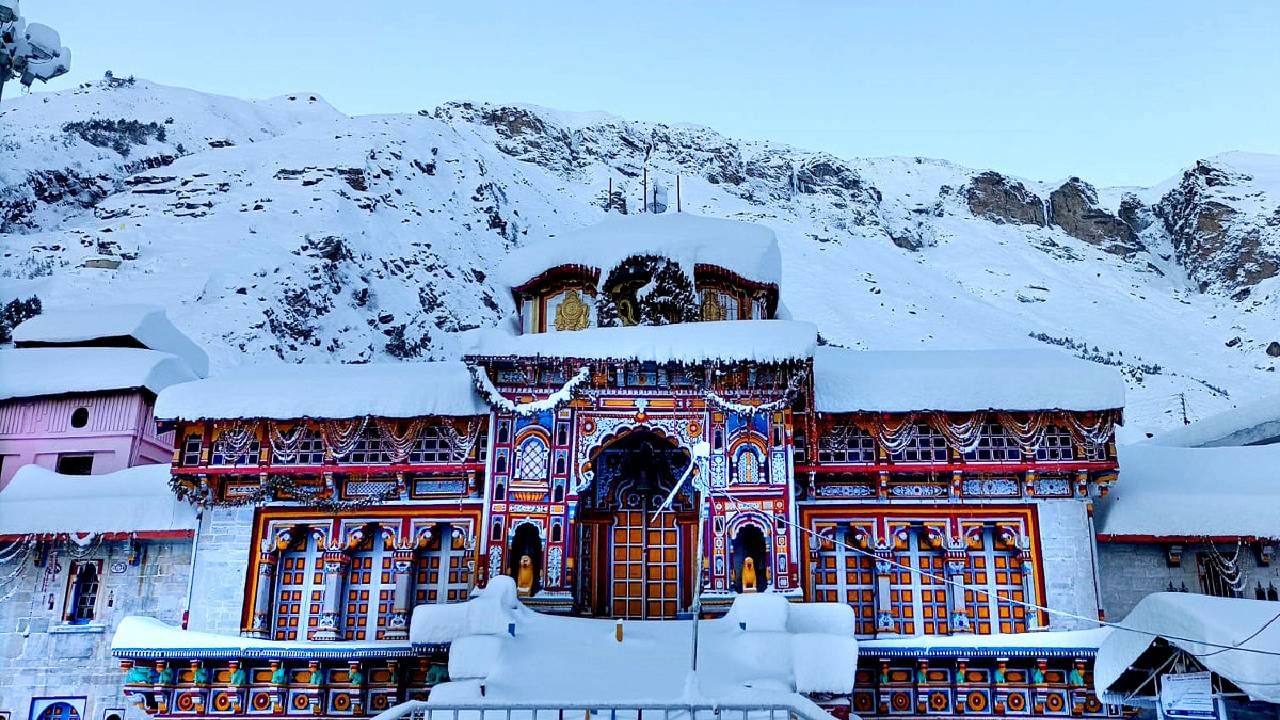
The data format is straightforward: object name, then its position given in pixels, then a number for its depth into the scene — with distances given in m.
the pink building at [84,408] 24.75
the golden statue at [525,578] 15.84
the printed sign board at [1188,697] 12.26
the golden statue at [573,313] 19.70
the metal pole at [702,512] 15.58
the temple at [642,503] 16.00
